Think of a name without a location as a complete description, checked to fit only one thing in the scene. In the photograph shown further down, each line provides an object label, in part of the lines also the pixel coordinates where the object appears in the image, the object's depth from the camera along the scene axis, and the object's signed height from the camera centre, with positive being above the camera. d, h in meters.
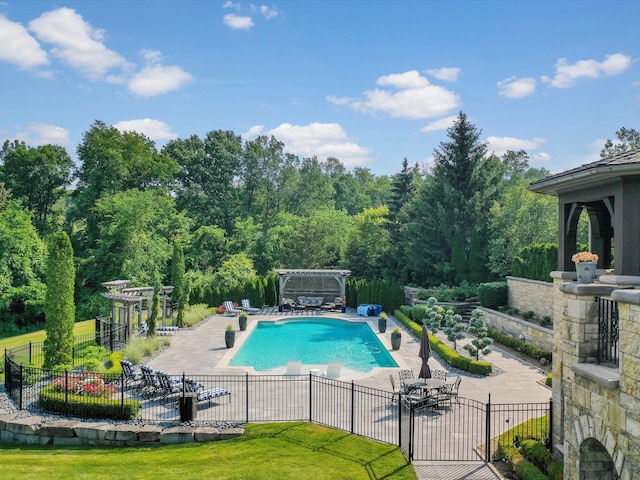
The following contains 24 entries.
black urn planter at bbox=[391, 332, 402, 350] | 19.58 -3.68
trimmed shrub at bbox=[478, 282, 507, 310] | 24.86 -2.44
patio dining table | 12.49 -3.55
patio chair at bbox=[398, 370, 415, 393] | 12.90 -3.69
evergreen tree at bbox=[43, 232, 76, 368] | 14.52 -1.74
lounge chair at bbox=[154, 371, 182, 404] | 13.04 -3.75
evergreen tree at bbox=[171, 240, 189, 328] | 25.05 -2.03
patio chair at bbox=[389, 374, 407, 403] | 12.85 -3.95
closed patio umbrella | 13.16 -2.90
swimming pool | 18.80 -4.40
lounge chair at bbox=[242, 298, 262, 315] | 31.02 -3.89
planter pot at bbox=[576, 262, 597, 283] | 7.01 -0.33
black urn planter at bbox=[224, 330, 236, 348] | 20.11 -3.71
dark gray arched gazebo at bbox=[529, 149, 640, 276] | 6.64 +0.80
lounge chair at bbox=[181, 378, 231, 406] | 12.47 -3.73
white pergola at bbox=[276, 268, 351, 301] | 34.44 -2.72
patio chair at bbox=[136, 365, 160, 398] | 13.40 -3.75
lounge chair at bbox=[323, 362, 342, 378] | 15.46 -3.87
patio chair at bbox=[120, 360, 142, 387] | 13.93 -3.65
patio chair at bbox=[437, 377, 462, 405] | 12.39 -3.77
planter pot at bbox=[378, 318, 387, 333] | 23.81 -3.75
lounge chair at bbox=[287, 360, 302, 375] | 15.56 -3.82
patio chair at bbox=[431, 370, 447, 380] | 13.98 -3.65
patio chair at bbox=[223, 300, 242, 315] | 30.38 -3.82
